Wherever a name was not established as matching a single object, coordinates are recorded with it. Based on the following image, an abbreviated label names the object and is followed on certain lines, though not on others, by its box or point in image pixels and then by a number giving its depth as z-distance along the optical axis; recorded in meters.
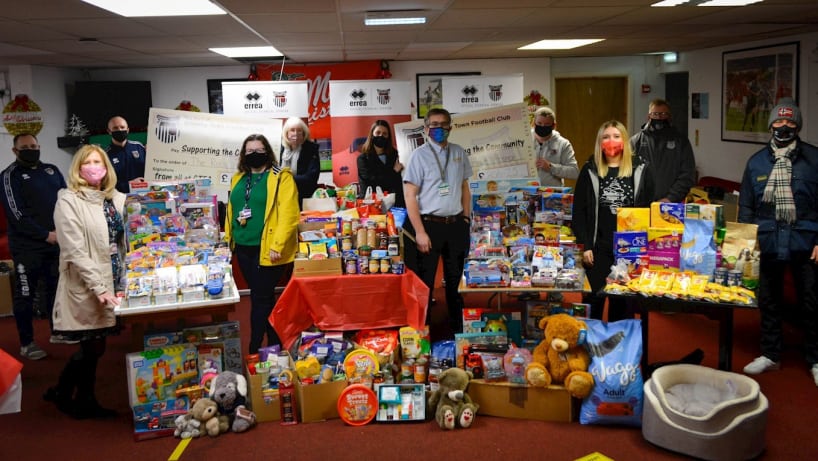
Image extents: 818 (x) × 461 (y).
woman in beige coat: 3.88
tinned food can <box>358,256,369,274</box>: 4.55
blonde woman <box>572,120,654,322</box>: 4.41
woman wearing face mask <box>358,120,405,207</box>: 5.87
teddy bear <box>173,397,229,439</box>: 3.92
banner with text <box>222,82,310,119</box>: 6.63
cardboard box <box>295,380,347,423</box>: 4.07
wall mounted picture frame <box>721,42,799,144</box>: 7.49
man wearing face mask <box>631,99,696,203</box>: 5.34
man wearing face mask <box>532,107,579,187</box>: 6.00
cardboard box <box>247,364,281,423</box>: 4.07
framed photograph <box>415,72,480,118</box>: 9.84
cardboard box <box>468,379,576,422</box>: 3.96
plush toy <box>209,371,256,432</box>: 3.96
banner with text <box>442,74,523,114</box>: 6.80
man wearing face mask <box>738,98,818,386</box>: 4.38
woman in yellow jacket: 4.59
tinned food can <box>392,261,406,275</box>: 4.56
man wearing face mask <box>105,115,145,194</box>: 6.58
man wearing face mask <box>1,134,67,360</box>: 5.35
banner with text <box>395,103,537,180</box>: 5.84
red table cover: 4.49
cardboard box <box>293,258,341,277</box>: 4.50
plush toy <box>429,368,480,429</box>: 3.92
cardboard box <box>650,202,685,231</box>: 4.01
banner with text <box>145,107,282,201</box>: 5.55
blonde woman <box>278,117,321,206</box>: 5.83
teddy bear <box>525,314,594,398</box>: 3.82
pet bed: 3.42
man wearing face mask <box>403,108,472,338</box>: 4.91
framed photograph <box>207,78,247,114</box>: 9.67
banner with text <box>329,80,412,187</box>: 6.87
